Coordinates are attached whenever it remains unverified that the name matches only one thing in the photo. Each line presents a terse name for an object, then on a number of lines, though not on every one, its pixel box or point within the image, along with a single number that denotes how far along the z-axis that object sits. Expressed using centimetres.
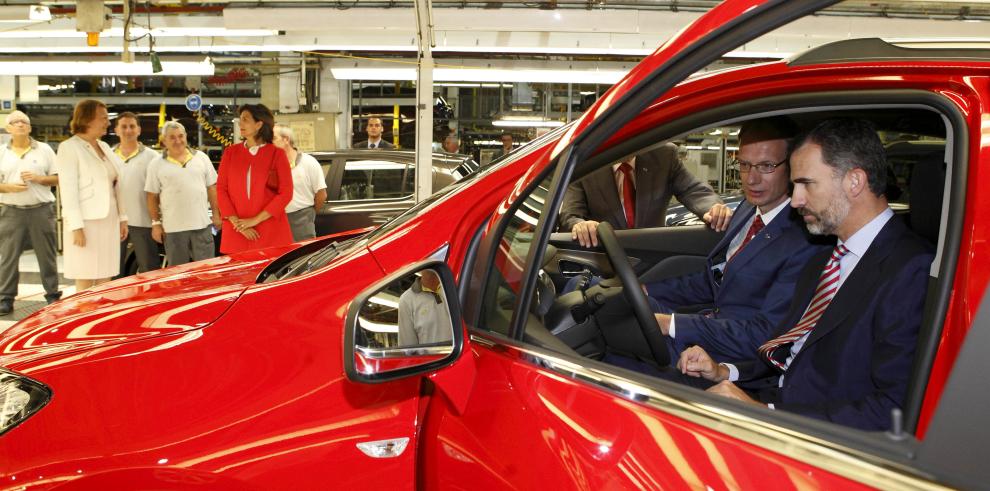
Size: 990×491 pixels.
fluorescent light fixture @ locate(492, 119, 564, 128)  1416
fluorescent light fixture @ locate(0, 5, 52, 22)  808
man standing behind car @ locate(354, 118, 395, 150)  878
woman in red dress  516
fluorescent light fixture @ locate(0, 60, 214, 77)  1074
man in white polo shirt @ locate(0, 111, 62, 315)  659
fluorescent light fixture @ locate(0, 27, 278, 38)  887
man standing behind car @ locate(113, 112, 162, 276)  623
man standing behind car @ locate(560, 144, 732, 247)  296
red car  99
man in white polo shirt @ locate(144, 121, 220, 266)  607
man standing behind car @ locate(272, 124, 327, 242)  684
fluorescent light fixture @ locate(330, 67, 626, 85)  1052
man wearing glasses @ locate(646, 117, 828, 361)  233
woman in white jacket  544
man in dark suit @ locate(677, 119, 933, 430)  143
